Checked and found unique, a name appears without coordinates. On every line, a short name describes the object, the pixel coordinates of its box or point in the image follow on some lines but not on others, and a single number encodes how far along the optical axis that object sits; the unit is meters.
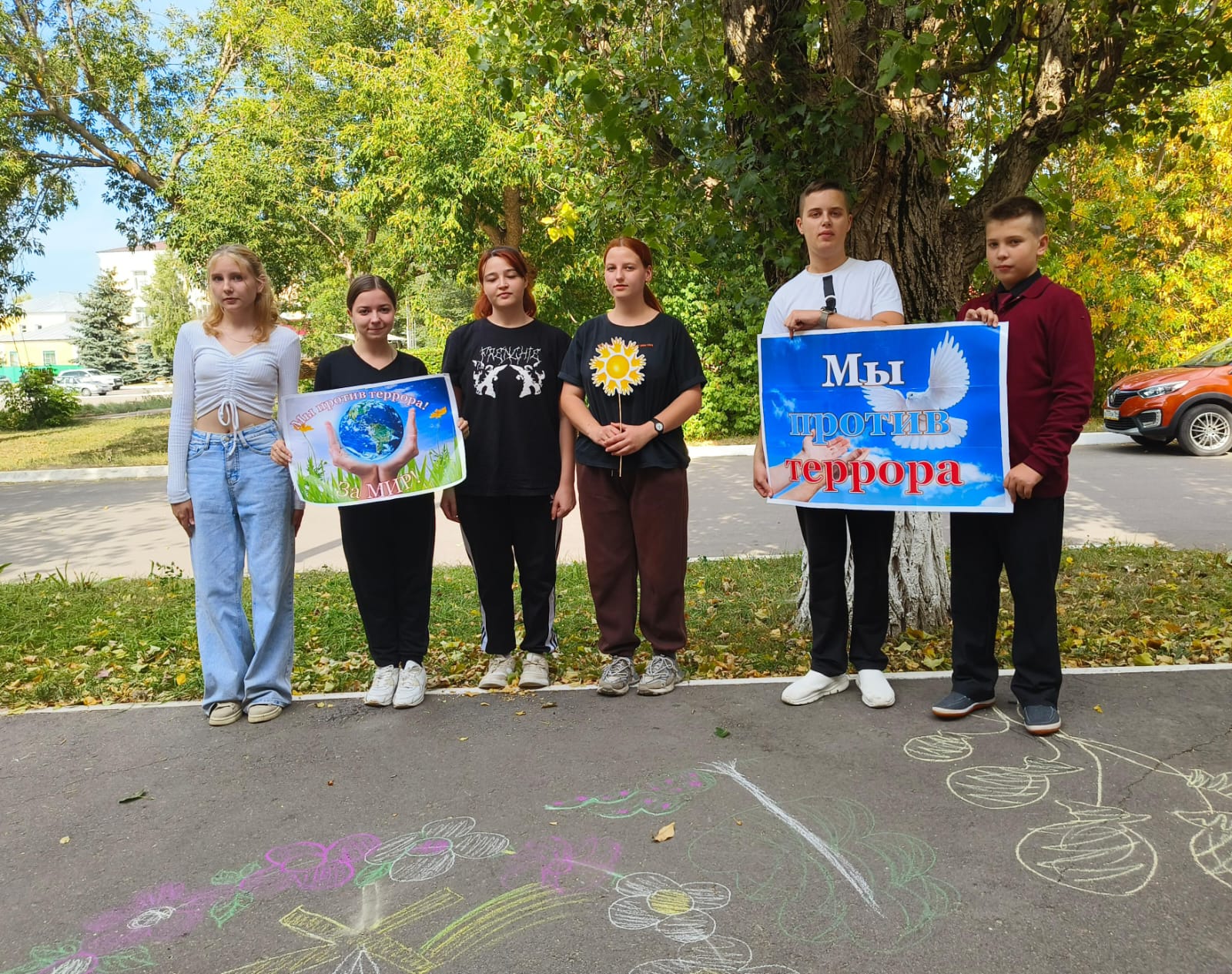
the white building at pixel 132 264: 120.25
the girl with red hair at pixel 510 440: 4.51
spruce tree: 67.50
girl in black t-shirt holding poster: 4.45
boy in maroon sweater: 3.70
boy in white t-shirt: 4.10
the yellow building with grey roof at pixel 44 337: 103.12
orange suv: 14.30
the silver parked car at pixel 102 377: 61.66
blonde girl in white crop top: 4.36
